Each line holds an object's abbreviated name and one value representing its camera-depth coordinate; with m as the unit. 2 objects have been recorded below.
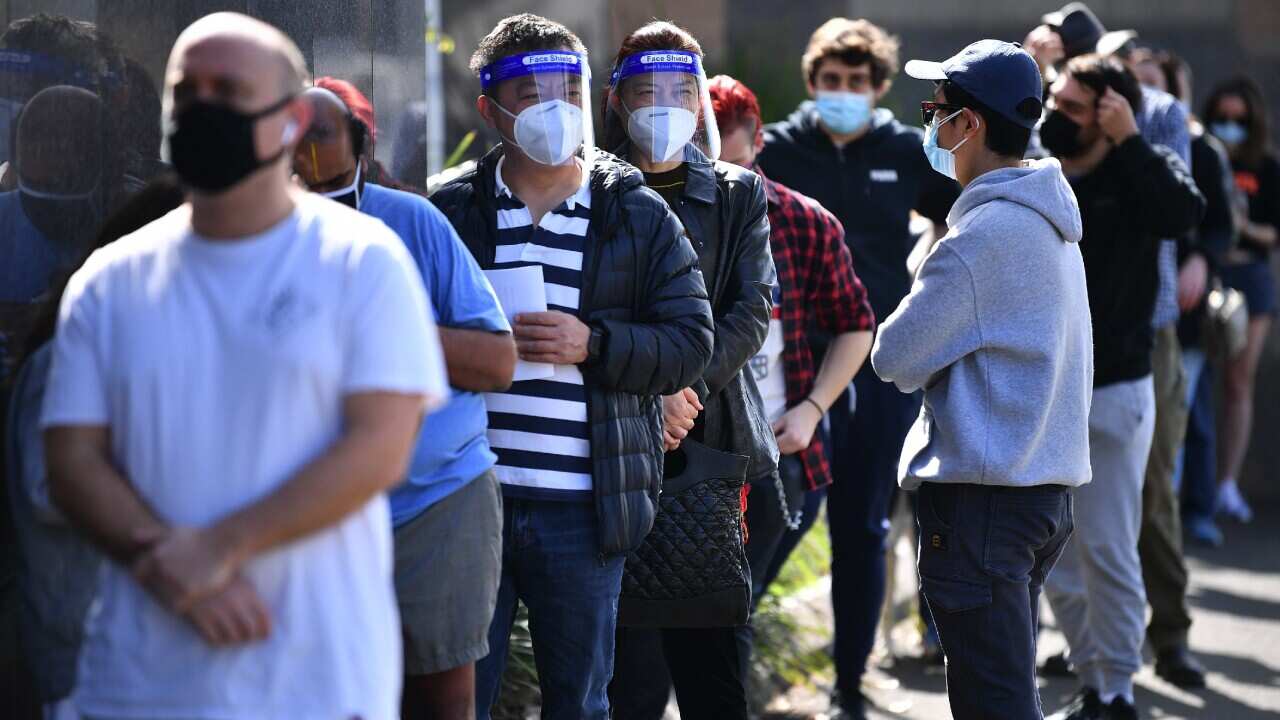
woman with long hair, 19.67
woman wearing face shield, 8.82
